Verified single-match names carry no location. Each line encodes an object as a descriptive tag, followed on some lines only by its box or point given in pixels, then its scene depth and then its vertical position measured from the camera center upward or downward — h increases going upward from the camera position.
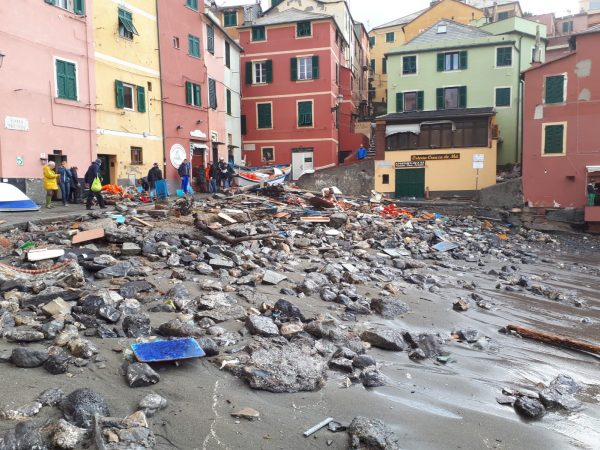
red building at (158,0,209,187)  25.78 +5.22
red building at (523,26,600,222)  23.81 +2.21
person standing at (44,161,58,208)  15.71 -0.10
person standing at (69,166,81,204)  18.02 -0.35
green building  33.03 +7.07
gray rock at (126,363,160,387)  4.35 -1.77
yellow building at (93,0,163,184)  21.75 +4.19
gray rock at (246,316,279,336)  5.88 -1.82
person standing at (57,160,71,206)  16.98 -0.09
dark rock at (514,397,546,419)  4.58 -2.23
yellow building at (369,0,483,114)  43.75 +14.04
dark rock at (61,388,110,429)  3.72 -1.78
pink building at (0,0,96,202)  17.36 +3.44
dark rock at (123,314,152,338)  5.49 -1.68
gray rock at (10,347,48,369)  4.47 -1.64
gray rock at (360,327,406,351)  6.09 -2.07
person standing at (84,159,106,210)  15.50 -0.09
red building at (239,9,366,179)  36.66 +6.45
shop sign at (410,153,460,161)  29.77 +0.98
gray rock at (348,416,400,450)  3.77 -2.05
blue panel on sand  4.73 -1.71
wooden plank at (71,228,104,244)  9.79 -1.16
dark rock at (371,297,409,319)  7.66 -2.13
